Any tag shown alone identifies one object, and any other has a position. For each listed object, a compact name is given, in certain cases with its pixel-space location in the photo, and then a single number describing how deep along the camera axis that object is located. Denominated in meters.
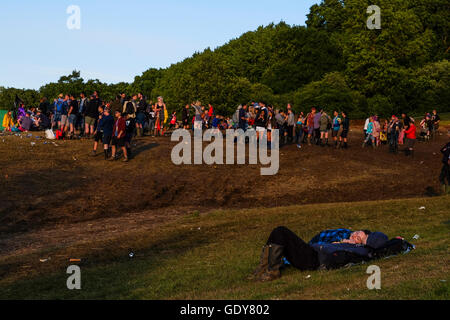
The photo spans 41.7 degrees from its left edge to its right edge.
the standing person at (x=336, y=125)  33.49
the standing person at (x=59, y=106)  30.28
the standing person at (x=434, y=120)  42.81
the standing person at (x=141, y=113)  29.98
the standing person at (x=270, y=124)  29.72
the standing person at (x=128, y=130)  24.67
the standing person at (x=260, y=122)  29.25
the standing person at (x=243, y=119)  30.92
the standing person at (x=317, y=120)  32.66
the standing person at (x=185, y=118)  34.29
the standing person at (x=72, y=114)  28.10
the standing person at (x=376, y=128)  35.53
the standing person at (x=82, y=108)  29.06
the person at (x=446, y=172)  19.06
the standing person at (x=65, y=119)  28.91
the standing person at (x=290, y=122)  32.75
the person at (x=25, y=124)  34.38
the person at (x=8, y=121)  39.50
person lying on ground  8.62
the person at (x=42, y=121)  34.81
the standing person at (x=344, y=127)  33.34
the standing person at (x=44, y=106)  33.29
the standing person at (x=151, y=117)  32.24
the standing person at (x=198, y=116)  32.78
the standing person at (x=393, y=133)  32.97
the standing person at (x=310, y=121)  32.94
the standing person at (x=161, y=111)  30.56
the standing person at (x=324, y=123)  32.53
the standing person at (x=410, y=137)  31.08
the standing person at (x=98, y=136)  24.42
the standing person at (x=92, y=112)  27.73
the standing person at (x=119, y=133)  23.92
